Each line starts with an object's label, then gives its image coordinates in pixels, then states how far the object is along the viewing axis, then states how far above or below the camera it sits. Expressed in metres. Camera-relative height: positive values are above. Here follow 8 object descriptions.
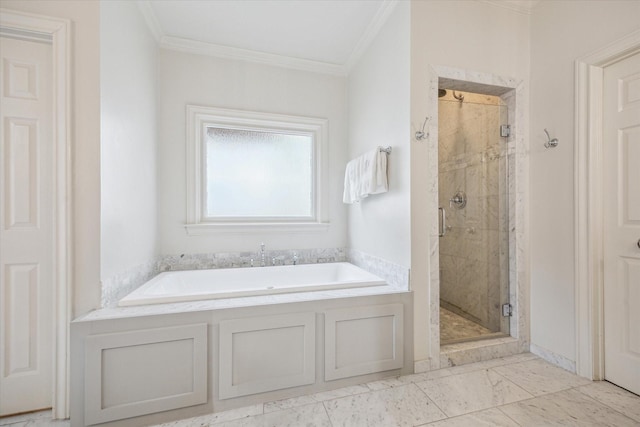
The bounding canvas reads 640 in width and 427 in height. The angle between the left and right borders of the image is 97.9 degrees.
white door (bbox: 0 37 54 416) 1.52 -0.07
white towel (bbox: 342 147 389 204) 2.17 +0.31
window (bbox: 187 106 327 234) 2.62 +0.43
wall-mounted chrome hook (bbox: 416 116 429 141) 1.94 +0.55
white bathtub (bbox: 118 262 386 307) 1.85 -0.56
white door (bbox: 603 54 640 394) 1.66 -0.06
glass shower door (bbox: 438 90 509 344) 2.31 -0.03
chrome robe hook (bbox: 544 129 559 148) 1.99 +0.51
